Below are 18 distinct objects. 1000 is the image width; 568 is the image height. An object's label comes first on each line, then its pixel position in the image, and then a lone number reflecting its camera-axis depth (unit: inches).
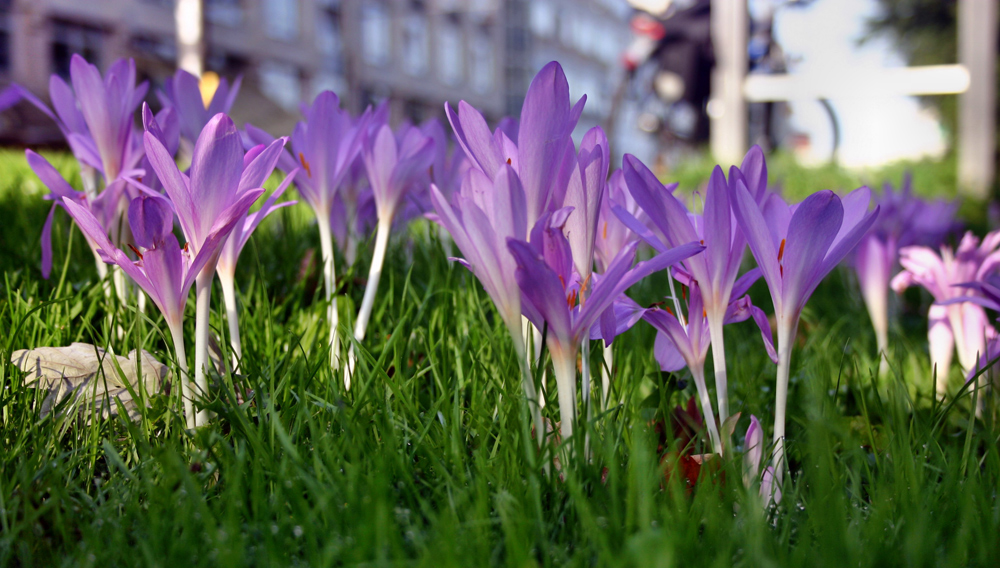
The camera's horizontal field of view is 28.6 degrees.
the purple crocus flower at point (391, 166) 40.4
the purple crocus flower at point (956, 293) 41.3
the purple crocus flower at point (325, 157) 39.2
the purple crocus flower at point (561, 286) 32.0
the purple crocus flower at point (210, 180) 34.0
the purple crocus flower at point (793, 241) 33.2
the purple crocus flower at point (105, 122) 39.6
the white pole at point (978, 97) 192.4
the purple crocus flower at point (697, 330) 34.5
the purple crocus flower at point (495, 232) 32.4
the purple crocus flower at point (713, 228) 33.4
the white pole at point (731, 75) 201.6
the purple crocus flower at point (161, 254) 34.2
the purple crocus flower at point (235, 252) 35.8
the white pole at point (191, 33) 244.2
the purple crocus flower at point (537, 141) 33.3
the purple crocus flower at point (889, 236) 45.1
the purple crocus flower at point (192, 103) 40.8
